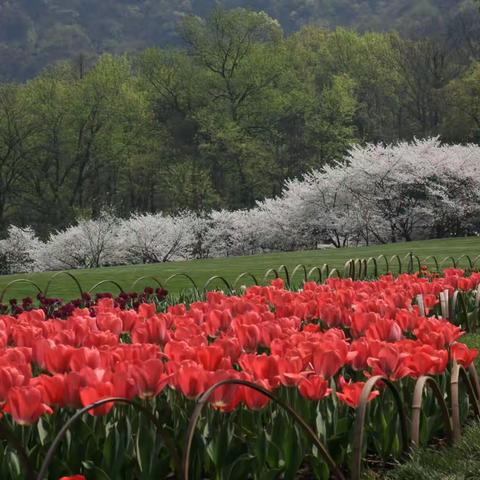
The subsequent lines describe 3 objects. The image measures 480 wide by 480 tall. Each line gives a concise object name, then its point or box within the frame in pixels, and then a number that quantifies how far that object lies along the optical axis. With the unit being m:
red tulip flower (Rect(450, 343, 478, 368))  7.71
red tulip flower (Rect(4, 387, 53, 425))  5.87
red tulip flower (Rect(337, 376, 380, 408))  6.54
